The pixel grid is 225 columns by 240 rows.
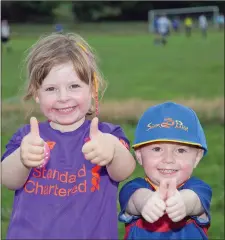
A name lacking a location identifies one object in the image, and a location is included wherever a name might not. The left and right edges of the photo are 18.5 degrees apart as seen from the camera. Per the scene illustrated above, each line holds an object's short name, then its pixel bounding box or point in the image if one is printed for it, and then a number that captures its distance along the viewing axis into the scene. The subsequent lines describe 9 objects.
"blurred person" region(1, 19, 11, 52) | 34.12
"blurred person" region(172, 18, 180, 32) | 48.98
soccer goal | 51.09
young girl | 2.98
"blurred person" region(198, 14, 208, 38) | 43.62
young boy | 3.08
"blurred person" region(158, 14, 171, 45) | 40.65
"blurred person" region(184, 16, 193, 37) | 45.62
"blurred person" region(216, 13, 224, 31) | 48.81
